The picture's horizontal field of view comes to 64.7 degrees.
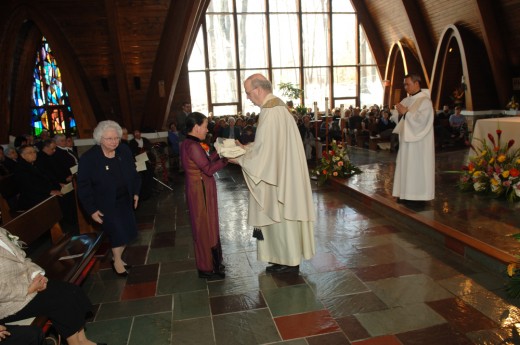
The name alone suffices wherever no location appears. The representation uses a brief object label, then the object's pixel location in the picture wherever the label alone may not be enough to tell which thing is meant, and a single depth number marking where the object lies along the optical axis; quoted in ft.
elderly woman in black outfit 11.27
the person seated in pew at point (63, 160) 20.07
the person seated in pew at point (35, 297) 7.16
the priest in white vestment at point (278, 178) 11.30
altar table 18.19
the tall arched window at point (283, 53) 59.77
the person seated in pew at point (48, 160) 19.33
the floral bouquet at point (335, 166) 24.11
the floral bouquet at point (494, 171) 16.76
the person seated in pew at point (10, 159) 22.54
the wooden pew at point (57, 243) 9.98
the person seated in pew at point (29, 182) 16.62
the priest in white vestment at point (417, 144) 16.46
